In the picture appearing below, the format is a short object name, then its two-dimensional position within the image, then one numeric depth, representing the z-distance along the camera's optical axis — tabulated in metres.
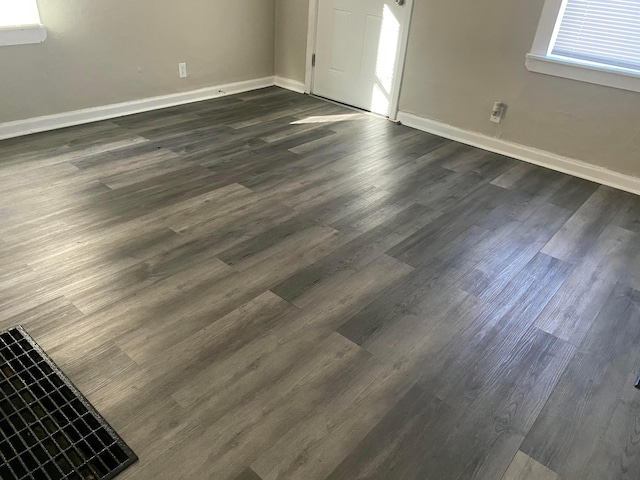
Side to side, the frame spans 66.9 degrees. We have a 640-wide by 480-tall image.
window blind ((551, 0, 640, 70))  3.06
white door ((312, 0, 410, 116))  4.11
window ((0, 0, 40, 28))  3.19
